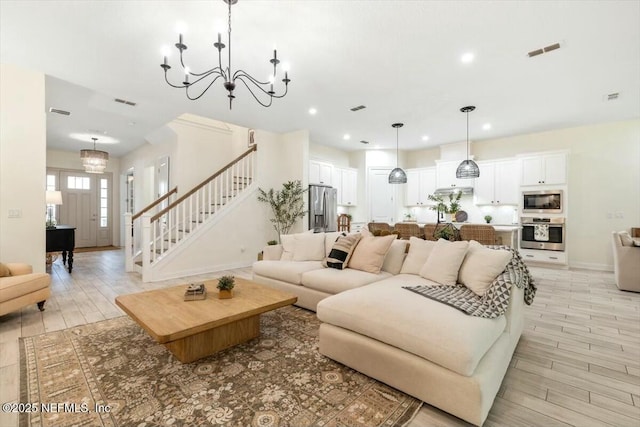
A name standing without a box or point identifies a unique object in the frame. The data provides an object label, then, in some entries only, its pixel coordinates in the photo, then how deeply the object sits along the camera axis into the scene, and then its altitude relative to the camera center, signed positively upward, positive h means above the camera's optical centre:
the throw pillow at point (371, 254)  3.28 -0.47
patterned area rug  1.62 -1.15
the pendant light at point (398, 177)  6.29 +0.81
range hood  7.21 +0.60
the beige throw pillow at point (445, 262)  2.65 -0.47
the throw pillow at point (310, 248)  4.06 -0.49
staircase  4.90 -0.14
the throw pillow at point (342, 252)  3.46 -0.47
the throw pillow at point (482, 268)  2.37 -0.46
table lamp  5.50 +0.29
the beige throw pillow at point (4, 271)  3.16 -0.64
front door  8.66 +0.24
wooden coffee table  1.98 -0.77
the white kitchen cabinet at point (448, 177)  7.28 +0.96
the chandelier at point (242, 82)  3.81 +1.91
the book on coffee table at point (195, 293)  2.52 -0.71
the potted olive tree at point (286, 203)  6.49 +0.25
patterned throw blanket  2.00 -0.64
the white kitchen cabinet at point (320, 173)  7.18 +1.06
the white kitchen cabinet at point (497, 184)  6.64 +0.71
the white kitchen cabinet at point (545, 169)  5.92 +0.95
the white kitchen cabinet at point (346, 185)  7.97 +0.83
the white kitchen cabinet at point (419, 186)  7.93 +0.80
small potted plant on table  2.56 -0.67
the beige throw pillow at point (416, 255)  3.10 -0.46
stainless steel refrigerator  6.70 +0.14
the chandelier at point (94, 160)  6.40 +1.23
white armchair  4.23 -0.75
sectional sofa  1.60 -0.73
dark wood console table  5.14 -0.47
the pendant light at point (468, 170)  5.42 +0.84
